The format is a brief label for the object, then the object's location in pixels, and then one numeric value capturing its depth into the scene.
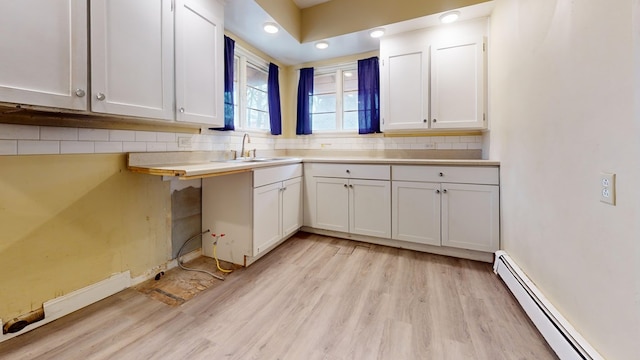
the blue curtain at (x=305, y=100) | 3.71
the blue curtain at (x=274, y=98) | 3.54
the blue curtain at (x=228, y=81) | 2.68
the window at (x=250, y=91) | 3.03
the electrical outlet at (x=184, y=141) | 2.35
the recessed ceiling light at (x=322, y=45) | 3.12
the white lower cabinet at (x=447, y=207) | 2.40
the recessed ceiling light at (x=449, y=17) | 2.52
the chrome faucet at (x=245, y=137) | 3.09
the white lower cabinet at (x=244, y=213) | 2.31
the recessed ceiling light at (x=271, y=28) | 2.71
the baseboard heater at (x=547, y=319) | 1.17
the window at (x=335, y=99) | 3.60
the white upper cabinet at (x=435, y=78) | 2.62
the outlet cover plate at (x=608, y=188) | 1.02
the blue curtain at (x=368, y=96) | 3.29
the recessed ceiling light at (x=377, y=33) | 2.84
